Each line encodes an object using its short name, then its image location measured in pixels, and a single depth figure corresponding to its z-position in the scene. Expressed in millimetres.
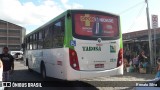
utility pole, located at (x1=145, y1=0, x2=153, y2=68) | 9589
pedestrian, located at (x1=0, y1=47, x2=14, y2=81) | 5545
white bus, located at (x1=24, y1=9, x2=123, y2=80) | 5865
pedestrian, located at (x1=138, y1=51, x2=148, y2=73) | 9499
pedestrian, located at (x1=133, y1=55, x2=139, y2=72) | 10195
